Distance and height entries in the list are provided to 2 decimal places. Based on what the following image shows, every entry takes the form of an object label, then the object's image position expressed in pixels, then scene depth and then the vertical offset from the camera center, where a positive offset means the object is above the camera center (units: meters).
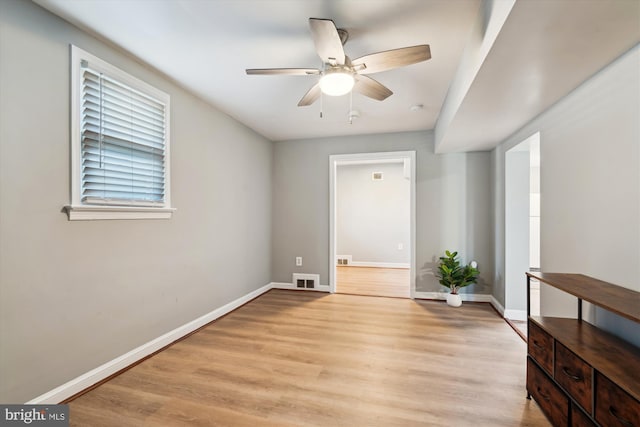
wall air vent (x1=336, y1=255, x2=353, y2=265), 7.02 -1.13
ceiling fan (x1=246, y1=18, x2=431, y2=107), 1.61 +0.98
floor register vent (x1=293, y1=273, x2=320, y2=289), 4.59 -1.10
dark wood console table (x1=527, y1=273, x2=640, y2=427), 1.14 -0.70
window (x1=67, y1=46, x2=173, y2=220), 1.92 +0.52
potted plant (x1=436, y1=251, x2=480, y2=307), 3.74 -0.82
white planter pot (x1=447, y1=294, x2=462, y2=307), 3.77 -1.15
